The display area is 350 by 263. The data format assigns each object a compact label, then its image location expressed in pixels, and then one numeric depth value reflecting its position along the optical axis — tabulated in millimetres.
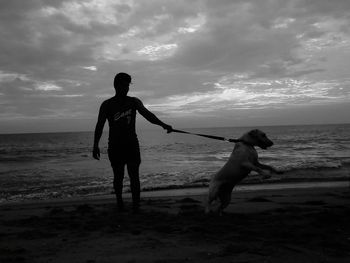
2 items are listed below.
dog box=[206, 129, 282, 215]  4828
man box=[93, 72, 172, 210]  4867
